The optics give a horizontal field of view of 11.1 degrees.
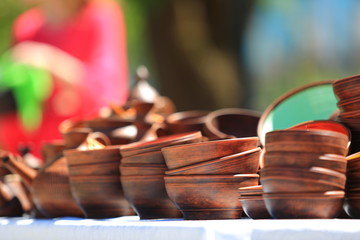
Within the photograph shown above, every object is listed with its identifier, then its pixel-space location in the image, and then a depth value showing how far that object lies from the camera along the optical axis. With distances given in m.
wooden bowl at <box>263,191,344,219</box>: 2.53
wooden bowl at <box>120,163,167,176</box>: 2.76
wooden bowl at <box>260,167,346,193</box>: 2.53
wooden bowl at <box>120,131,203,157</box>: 2.74
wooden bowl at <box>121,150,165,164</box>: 2.76
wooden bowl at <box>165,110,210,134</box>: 3.05
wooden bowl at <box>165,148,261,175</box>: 2.65
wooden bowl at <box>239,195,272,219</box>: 2.61
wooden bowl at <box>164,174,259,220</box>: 2.66
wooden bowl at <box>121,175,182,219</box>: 2.78
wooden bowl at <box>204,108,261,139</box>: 3.12
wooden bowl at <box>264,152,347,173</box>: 2.53
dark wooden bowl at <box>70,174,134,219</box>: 2.86
